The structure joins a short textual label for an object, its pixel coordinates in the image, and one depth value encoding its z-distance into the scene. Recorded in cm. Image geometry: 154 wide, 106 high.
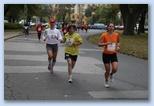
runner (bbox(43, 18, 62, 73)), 873
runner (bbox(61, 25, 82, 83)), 790
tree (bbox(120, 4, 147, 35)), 2931
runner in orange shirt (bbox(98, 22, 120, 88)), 721
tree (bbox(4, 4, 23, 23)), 5151
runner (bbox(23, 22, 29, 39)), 2172
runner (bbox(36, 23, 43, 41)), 2031
